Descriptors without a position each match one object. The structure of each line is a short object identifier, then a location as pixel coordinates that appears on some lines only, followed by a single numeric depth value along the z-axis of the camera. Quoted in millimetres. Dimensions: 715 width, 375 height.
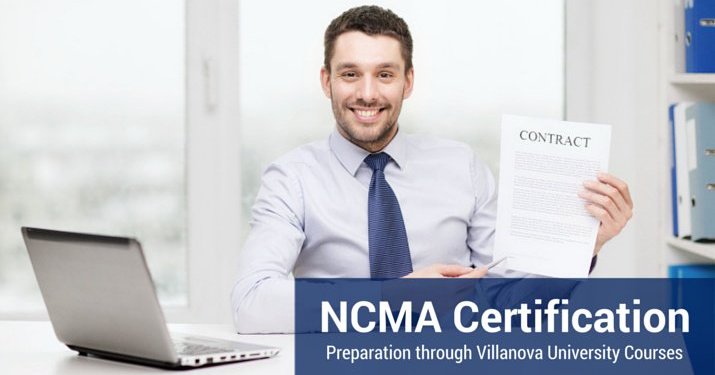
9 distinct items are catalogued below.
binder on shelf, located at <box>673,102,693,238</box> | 2707
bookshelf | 2777
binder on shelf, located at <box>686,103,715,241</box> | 2660
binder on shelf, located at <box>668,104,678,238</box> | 2758
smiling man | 2193
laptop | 1482
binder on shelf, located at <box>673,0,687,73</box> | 2793
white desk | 1558
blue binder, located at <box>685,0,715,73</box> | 2693
